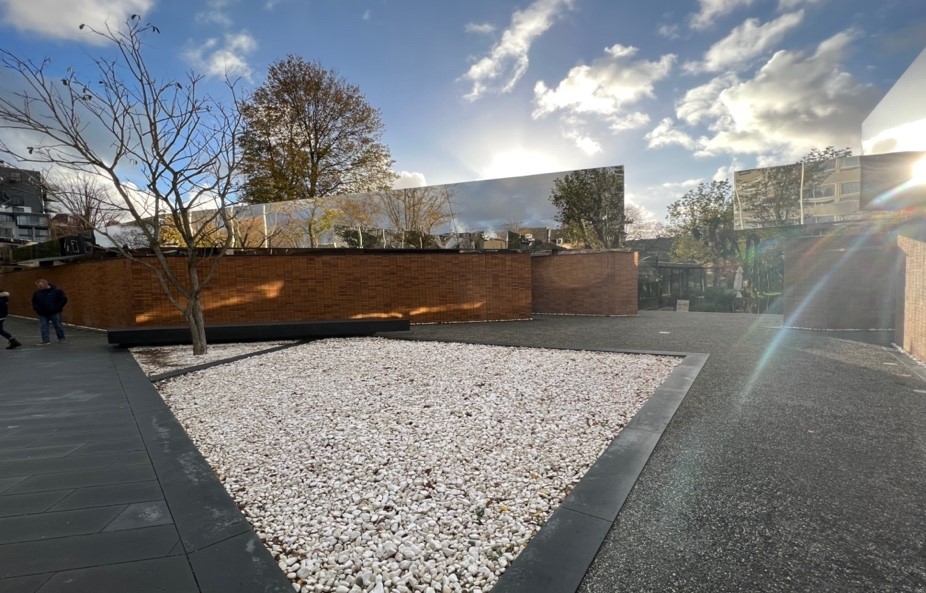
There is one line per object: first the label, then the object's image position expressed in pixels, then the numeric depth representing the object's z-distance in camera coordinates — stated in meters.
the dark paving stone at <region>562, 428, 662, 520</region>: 2.46
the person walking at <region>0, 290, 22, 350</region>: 9.09
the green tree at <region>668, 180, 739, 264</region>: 23.61
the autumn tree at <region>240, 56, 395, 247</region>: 17.77
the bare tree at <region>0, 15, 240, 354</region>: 6.92
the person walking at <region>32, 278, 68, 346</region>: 9.68
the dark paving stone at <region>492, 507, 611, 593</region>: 1.84
